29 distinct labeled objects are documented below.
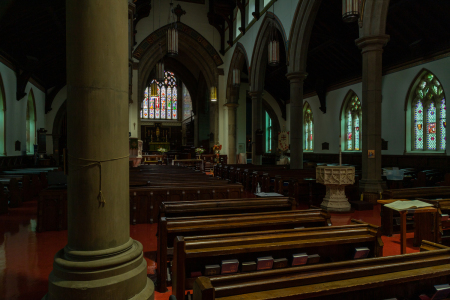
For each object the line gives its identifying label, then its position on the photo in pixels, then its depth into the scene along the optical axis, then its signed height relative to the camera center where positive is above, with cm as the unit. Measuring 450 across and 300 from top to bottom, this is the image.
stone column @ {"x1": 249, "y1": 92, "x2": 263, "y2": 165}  1475 +178
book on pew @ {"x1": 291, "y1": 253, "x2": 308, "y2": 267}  255 -90
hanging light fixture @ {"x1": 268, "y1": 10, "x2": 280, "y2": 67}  1070 +347
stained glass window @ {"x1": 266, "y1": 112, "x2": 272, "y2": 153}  2430 +127
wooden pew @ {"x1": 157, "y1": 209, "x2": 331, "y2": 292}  299 -77
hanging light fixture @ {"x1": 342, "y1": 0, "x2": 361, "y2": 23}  653 +300
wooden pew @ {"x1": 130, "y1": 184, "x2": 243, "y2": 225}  591 -90
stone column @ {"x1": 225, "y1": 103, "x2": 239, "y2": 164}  1848 +109
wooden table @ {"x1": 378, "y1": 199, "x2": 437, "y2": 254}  371 -90
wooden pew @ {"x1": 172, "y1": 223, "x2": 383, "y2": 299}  233 -77
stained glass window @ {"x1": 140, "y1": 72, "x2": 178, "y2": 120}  2625 +415
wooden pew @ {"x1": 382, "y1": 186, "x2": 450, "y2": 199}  512 -75
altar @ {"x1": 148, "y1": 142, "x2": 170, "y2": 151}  2356 +41
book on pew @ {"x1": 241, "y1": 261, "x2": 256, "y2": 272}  245 -93
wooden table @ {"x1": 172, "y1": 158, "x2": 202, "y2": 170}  1833 -76
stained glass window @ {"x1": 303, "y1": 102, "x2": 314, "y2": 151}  1984 +154
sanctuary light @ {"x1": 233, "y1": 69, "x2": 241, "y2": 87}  1504 +354
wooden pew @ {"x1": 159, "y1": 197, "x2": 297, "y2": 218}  396 -76
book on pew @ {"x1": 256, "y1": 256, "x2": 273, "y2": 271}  248 -91
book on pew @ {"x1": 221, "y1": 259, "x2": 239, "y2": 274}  238 -89
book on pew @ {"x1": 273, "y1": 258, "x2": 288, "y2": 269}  256 -94
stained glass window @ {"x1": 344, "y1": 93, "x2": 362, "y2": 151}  1589 +139
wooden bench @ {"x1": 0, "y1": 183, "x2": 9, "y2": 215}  648 -106
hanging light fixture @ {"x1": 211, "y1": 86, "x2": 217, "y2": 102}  1783 +329
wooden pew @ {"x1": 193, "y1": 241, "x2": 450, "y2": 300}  155 -72
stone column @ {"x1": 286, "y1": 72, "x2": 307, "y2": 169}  1093 +141
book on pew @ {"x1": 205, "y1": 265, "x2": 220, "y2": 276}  240 -93
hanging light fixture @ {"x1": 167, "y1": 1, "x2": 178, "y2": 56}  1134 +399
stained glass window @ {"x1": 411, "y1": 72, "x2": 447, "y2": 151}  1147 +133
